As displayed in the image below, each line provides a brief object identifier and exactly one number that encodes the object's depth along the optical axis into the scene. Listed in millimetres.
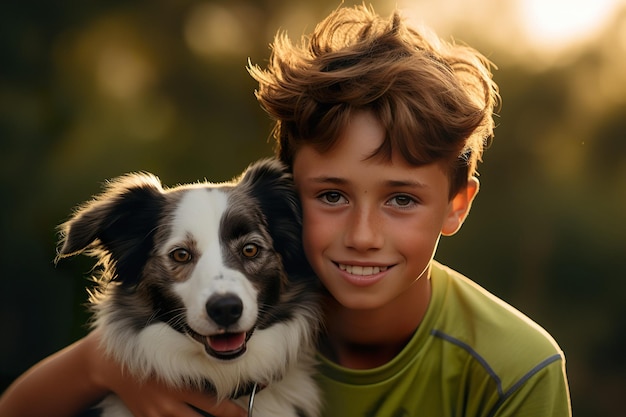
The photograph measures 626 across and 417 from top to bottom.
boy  2547
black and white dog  2502
